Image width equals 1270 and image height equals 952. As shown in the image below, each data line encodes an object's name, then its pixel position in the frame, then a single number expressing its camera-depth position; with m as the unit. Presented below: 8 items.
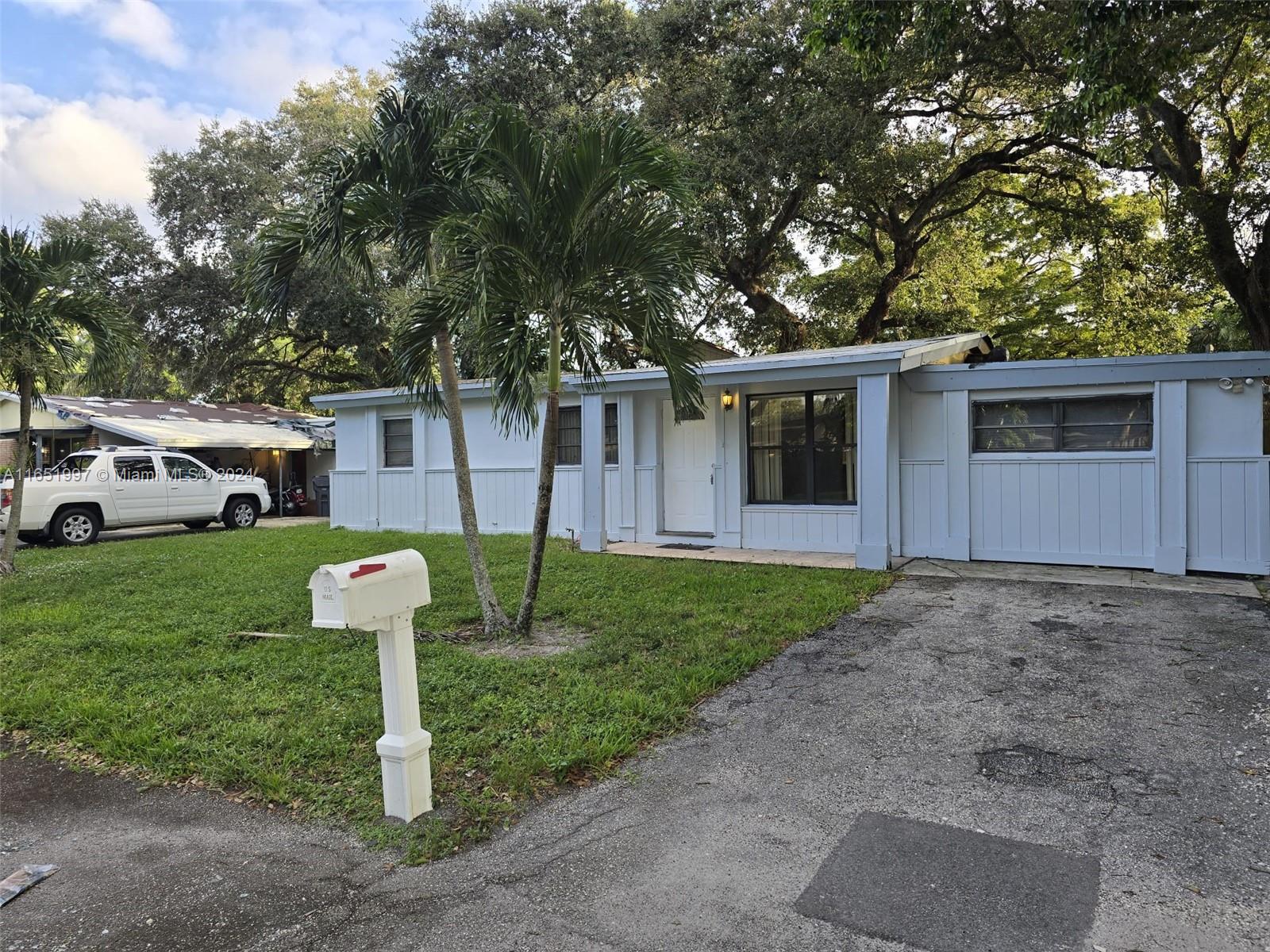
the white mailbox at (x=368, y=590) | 2.65
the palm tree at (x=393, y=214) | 5.45
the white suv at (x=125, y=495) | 11.34
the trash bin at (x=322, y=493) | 17.12
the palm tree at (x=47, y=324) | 8.10
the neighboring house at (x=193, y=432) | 15.78
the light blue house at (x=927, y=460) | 7.47
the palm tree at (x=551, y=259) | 4.98
